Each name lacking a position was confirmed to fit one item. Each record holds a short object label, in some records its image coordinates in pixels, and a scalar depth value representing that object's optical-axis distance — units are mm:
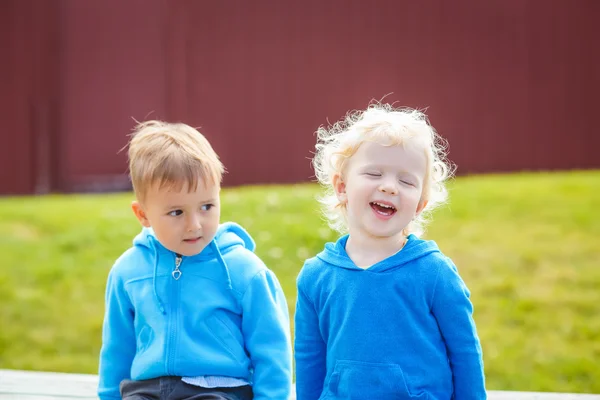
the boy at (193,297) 2623
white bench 3127
